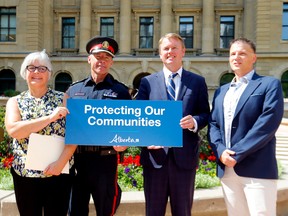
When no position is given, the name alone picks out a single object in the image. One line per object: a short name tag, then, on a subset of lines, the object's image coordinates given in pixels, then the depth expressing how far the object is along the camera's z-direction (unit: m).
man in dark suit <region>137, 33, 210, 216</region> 3.36
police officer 3.42
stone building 30.19
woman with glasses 3.11
